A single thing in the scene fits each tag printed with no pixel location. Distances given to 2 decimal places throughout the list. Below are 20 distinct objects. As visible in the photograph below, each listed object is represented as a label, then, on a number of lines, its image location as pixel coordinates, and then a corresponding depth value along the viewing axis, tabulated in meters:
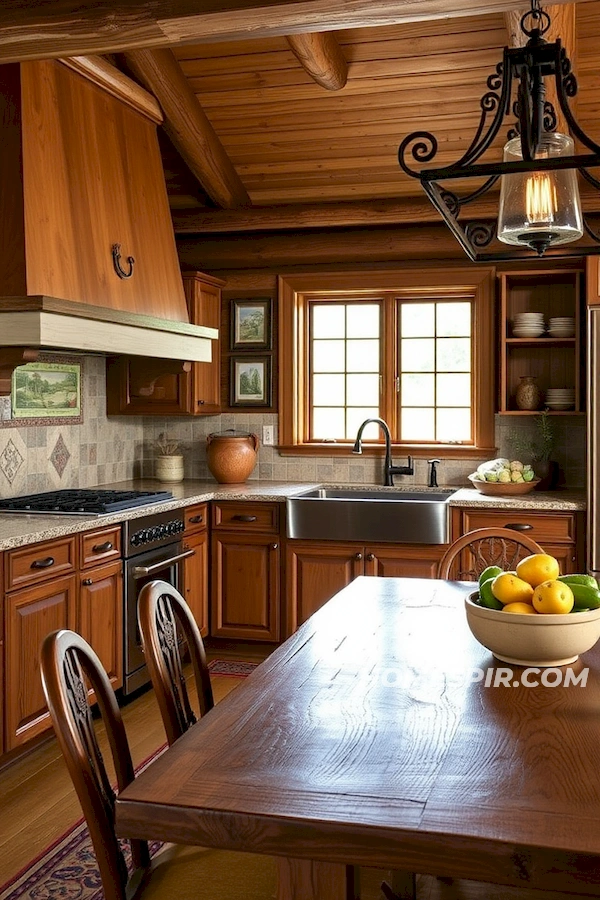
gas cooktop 4.22
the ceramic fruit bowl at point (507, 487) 5.04
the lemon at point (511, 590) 2.13
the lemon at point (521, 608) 2.11
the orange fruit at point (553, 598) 2.07
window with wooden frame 5.58
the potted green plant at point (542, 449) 5.26
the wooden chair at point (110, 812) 1.71
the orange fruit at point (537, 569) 2.15
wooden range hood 3.65
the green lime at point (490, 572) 2.30
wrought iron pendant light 1.62
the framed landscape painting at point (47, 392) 4.67
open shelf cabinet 5.26
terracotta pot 5.62
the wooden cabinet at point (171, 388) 5.52
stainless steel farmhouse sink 4.94
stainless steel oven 4.39
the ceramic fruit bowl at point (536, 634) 2.07
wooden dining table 1.38
